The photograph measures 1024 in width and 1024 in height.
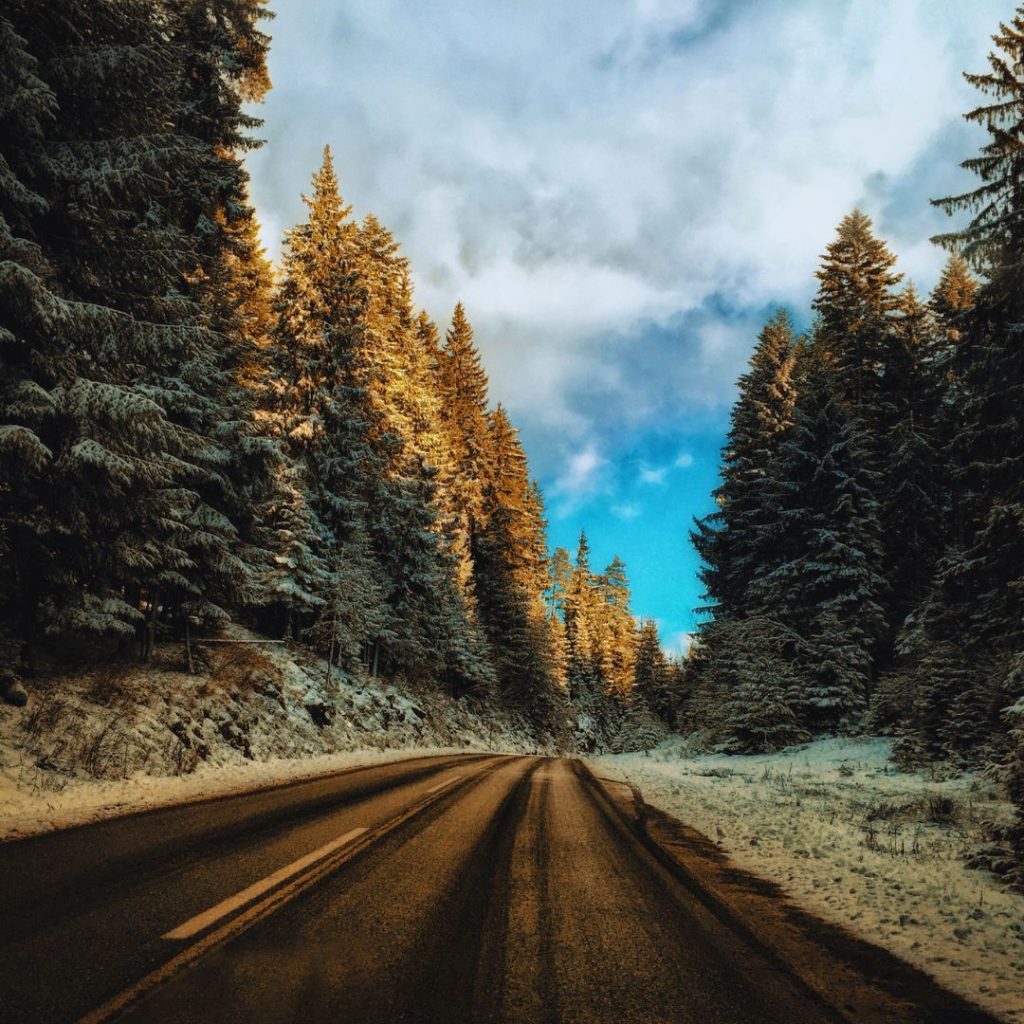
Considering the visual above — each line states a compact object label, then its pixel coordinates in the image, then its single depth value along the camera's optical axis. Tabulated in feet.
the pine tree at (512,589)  137.28
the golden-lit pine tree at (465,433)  127.83
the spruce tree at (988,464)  43.50
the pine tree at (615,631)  231.71
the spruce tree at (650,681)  177.68
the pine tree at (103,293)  28.50
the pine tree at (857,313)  92.94
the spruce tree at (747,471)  97.19
